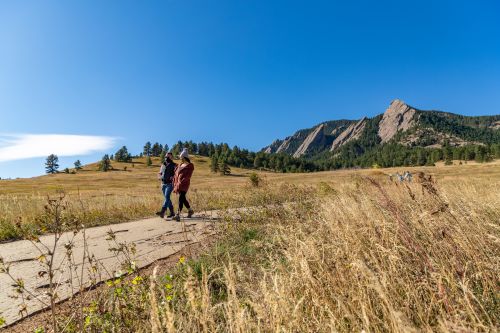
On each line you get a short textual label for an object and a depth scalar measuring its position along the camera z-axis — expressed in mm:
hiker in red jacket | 10542
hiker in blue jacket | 11031
